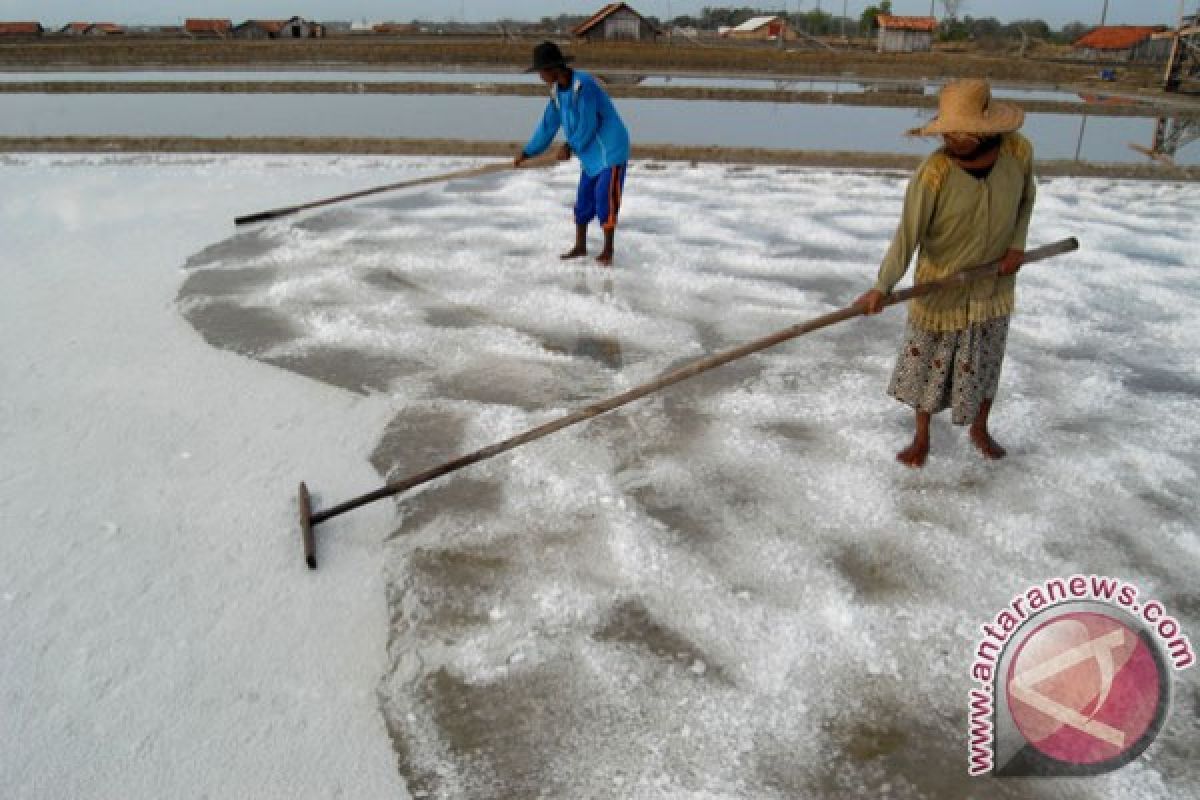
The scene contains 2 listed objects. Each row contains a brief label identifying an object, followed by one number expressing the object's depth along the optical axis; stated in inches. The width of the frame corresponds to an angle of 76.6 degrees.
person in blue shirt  165.0
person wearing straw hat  83.0
